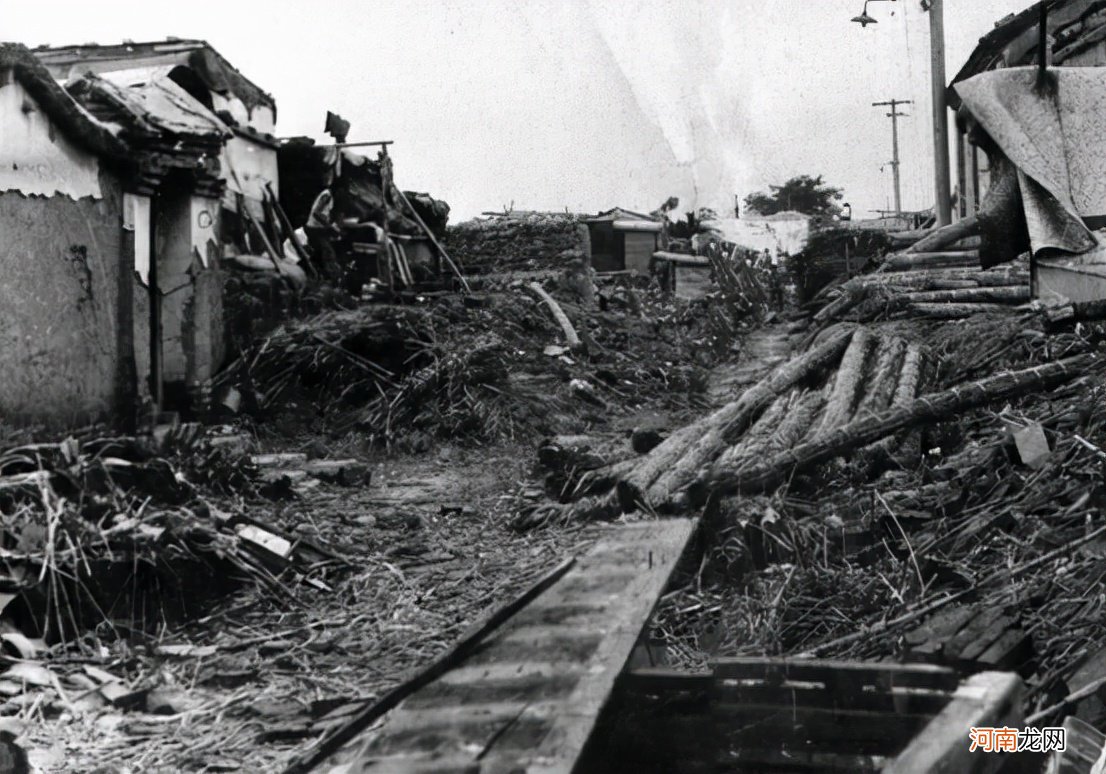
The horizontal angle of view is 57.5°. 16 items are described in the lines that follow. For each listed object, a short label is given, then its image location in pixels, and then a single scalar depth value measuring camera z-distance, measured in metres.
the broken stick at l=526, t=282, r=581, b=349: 13.08
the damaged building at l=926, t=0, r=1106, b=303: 6.88
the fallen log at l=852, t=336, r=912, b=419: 6.46
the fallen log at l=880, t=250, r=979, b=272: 11.12
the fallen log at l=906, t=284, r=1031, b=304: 9.09
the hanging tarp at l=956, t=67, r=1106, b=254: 6.89
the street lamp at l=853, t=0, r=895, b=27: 16.20
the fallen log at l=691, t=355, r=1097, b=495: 5.59
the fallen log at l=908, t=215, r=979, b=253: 8.73
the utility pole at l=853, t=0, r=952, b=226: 16.00
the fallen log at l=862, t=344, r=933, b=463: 5.72
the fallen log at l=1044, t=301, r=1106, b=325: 6.19
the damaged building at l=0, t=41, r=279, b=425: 7.04
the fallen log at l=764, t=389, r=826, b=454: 6.13
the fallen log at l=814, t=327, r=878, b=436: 6.40
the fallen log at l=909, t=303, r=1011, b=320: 8.73
